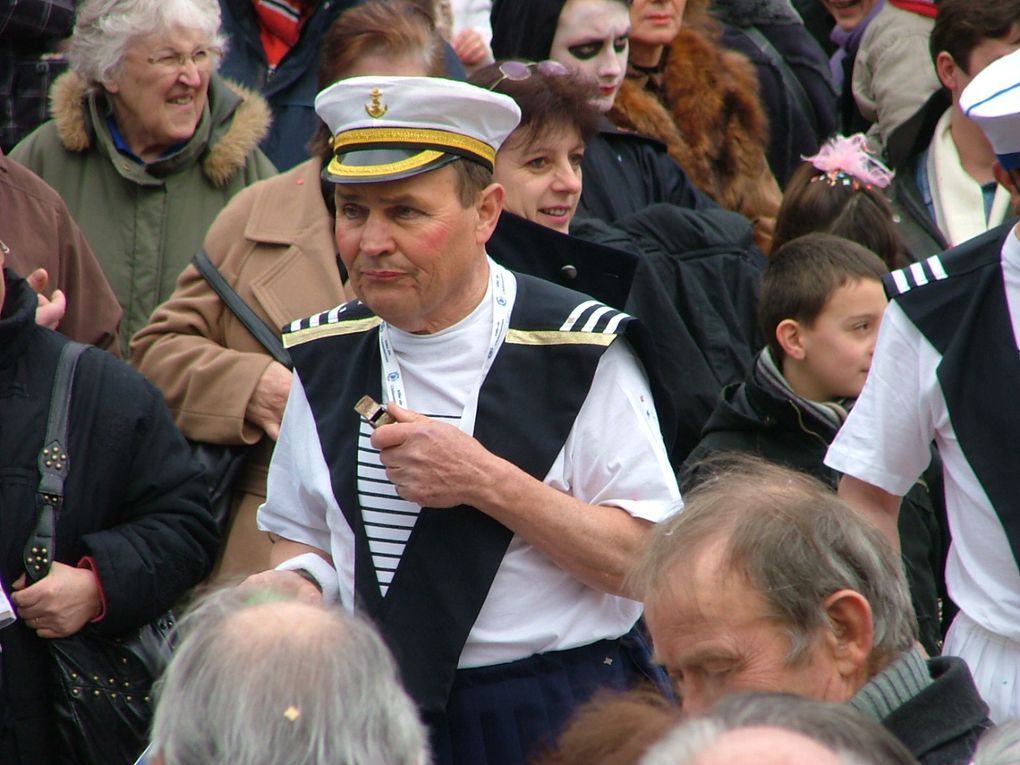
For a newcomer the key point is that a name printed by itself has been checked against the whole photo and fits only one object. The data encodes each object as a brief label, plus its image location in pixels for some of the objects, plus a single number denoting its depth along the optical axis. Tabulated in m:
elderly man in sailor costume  6.75
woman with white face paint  12.14
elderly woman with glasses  11.25
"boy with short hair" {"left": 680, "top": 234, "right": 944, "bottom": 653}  9.47
